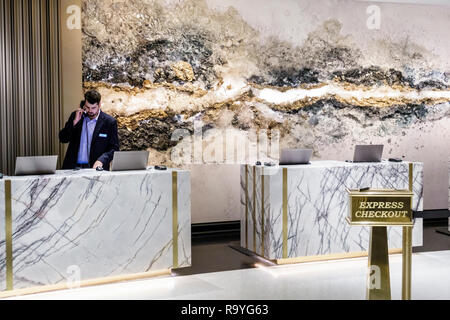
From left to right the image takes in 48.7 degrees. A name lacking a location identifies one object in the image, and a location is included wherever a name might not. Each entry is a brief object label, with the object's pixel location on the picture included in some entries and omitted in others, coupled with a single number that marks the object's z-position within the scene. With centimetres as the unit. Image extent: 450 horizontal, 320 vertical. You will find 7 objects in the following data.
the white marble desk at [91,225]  389
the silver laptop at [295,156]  510
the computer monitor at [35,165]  404
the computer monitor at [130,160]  438
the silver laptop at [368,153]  540
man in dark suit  508
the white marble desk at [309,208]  492
